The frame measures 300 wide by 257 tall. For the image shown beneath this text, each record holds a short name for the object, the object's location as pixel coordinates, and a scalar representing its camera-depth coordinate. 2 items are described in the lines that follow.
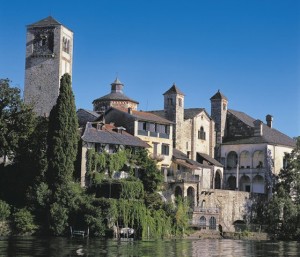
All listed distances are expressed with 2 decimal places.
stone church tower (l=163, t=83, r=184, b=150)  101.12
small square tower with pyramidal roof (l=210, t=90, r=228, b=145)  111.12
